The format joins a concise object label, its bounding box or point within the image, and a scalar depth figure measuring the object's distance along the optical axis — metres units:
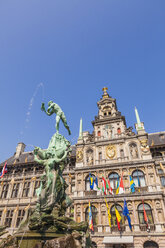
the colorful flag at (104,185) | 20.92
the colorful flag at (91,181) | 21.54
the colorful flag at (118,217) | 18.96
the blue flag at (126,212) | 18.75
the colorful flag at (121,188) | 20.61
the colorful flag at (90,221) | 19.69
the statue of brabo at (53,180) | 8.31
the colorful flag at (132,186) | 19.96
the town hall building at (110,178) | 18.92
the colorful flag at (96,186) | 21.32
